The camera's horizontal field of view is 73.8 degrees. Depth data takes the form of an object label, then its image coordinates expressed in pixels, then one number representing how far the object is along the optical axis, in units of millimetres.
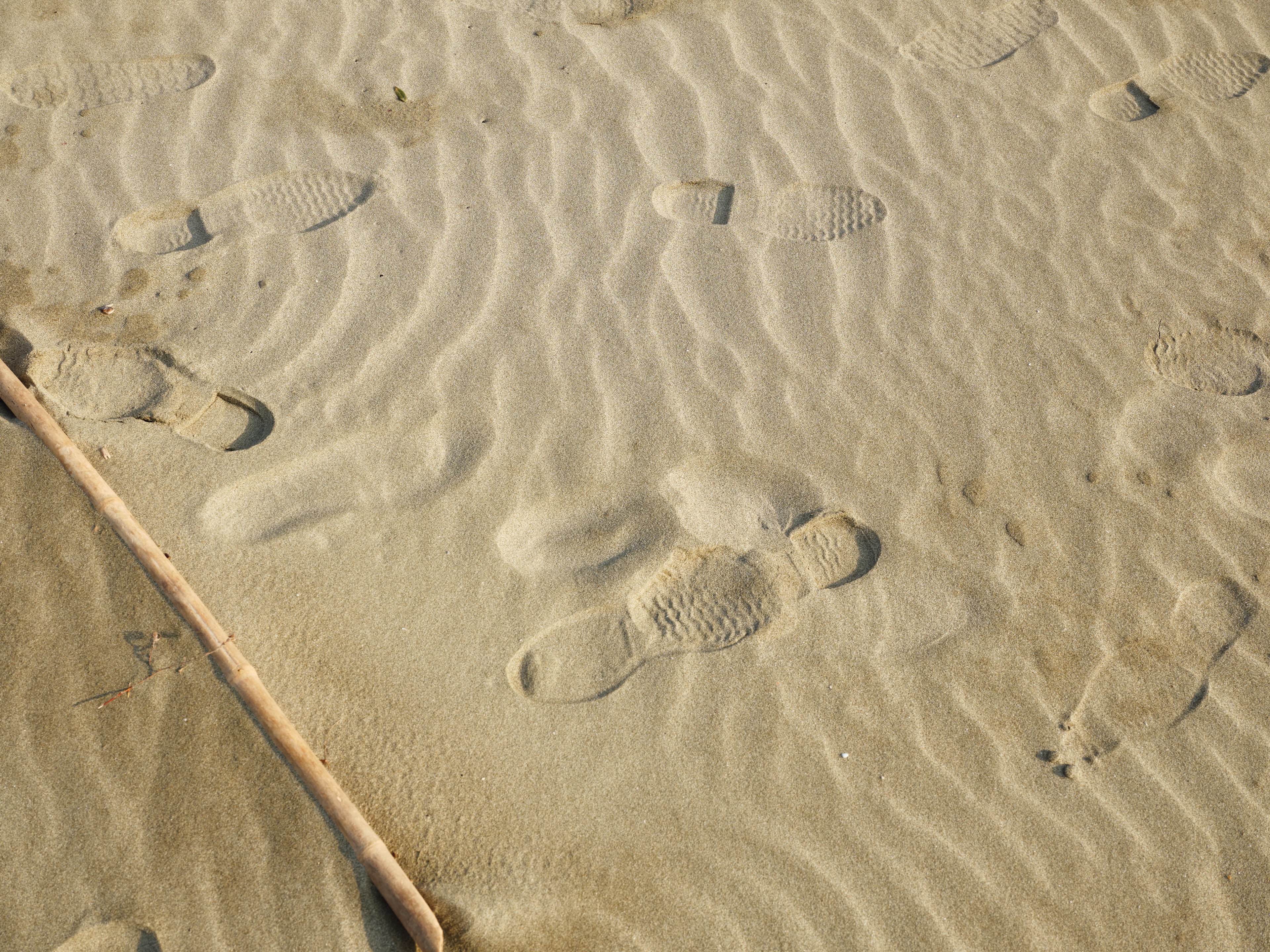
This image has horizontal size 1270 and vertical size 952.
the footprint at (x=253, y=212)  2564
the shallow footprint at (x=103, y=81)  2879
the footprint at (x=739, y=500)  2123
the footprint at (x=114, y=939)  1610
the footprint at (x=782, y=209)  2656
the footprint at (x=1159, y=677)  1912
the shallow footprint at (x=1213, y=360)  2408
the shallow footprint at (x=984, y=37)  3082
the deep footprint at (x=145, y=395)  2229
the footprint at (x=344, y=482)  2092
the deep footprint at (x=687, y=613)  1932
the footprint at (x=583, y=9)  3154
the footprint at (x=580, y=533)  2068
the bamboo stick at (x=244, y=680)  1621
